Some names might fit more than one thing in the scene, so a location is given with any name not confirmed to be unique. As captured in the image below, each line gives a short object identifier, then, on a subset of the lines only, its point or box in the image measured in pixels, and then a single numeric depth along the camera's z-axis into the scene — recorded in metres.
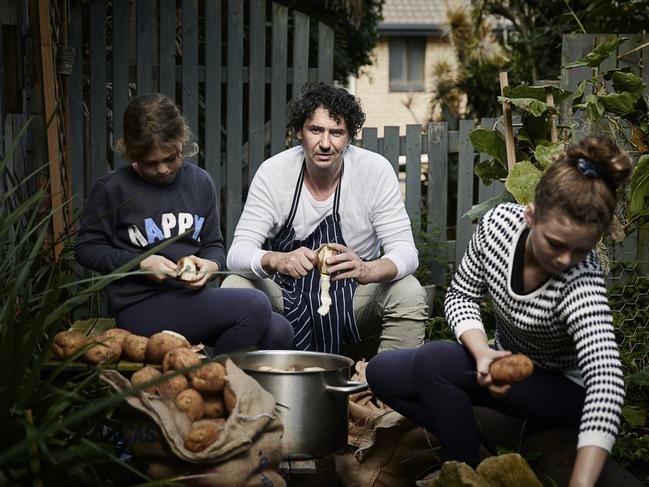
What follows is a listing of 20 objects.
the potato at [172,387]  3.04
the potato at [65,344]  3.34
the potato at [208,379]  3.07
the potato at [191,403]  2.97
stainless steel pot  3.36
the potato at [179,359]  3.14
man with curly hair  4.45
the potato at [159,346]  3.39
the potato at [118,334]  3.48
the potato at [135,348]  3.43
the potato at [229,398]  3.04
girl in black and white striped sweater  2.77
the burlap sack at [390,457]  3.54
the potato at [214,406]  3.09
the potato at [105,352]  3.35
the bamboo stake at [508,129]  4.82
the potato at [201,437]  2.83
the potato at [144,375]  3.11
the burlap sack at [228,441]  2.82
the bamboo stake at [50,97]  4.98
